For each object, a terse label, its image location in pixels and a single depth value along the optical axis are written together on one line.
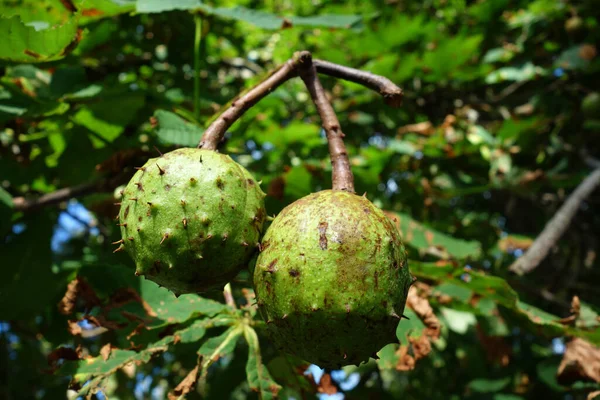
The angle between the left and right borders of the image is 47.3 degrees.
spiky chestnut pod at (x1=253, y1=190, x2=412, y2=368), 0.19
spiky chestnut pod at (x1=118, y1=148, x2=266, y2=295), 0.20
